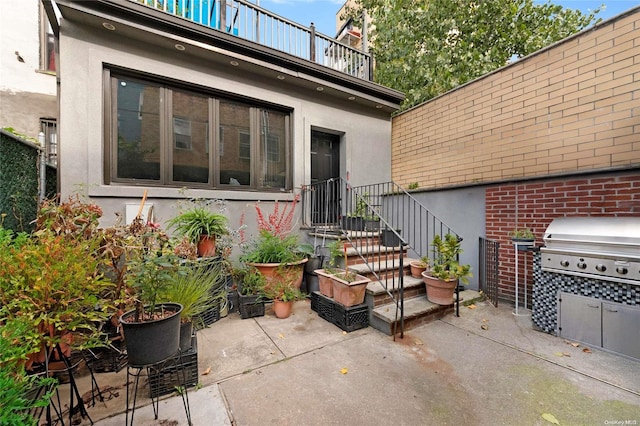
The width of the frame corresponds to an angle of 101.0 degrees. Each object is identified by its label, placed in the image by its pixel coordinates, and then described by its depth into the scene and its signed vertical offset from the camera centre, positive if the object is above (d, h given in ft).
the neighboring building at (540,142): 9.91 +3.23
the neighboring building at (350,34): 32.73 +22.62
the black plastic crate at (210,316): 10.28 -4.12
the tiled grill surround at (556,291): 8.05 -2.64
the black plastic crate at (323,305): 10.63 -3.91
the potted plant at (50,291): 5.00 -1.54
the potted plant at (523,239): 10.80 -1.16
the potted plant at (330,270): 11.13 -2.61
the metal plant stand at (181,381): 5.74 -4.14
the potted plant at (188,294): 7.00 -2.34
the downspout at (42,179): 11.24 +1.49
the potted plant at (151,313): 5.08 -2.21
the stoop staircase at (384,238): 10.32 -1.45
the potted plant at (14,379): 3.31 -2.34
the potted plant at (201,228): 10.95 -0.64
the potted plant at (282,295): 11.09 -3.55
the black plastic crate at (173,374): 6.28 -3.98
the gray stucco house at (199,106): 10.93 +5.62
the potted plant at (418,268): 12.88 -2.79
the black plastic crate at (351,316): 9.84 -3.99
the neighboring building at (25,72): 16.66 +9.22
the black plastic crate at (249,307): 11.04 -3.97
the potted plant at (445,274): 10.80 -2.56
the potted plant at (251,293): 11.07 -3.50
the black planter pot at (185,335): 6.89 -3.26
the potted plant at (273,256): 11.94 -2.07
